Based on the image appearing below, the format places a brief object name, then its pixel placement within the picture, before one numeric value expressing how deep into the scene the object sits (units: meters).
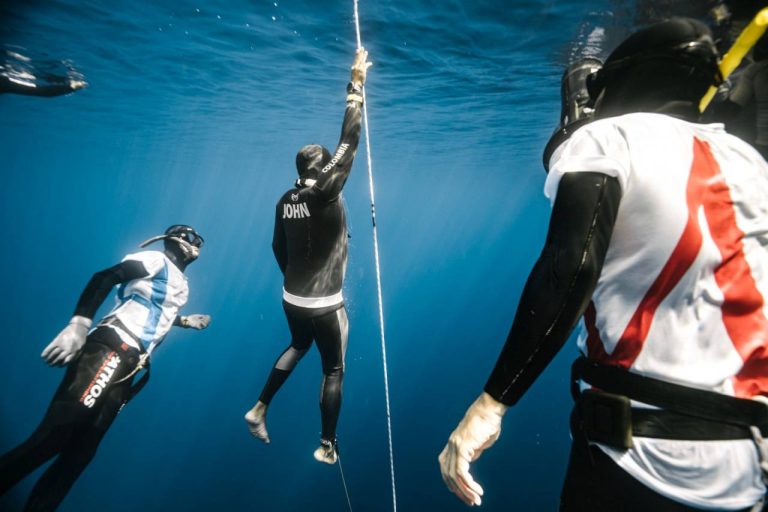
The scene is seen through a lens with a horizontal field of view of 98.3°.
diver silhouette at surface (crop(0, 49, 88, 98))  8.23
